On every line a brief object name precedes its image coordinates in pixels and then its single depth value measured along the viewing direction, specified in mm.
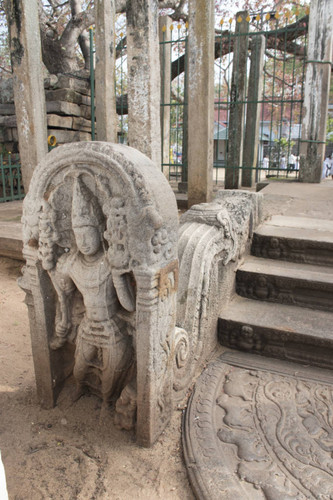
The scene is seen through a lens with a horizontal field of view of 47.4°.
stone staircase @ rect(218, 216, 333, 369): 2507
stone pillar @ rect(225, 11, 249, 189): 6805
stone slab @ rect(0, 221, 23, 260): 4367
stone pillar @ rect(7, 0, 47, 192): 4863
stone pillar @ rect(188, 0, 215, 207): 4934
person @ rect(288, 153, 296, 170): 17236
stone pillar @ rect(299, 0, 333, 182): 5809
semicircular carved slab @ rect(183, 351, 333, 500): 1637
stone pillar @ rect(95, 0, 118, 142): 5633
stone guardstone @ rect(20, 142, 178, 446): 1688
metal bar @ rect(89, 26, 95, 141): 6775
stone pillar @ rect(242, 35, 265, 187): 7223
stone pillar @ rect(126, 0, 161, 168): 4867
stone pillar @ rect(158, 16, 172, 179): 7039
